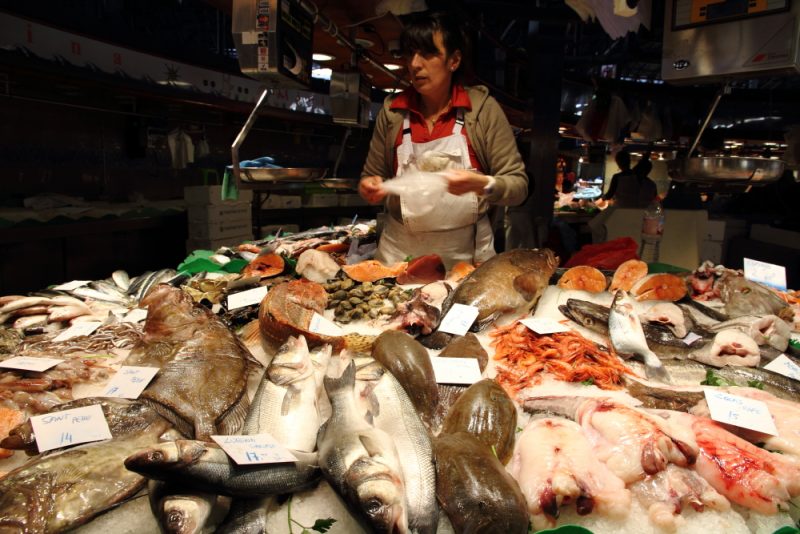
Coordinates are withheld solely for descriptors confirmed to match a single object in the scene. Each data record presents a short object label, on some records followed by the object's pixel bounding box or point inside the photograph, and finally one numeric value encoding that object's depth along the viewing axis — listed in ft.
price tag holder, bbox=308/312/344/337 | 6.97
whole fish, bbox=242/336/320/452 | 4.67
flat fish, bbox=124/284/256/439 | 5.15
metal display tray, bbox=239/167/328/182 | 10.22
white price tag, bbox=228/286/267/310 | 8.30
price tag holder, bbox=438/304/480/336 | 7.41
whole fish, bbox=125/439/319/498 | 3.66
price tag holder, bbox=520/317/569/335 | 7.30
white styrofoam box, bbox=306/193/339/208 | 29.38
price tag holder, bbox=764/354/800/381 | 6.88
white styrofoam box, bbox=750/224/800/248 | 18.72
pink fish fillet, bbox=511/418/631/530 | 4.20
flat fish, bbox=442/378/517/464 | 4.99
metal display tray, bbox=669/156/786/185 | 11.03
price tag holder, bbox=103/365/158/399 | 5.54
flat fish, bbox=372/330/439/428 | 5.69
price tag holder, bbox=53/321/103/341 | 7.83
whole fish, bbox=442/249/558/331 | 8.16
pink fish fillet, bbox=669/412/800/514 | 4.45
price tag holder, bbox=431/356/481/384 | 6.05
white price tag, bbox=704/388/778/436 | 5.25
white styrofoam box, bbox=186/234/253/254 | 23.72
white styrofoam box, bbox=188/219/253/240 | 23.62
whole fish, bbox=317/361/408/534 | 3.58
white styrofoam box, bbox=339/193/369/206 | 31.94
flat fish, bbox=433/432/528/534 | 3.83
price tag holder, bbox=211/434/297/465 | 3.91
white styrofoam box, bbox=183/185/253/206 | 23.13
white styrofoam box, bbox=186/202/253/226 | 23.36
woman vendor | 10.61
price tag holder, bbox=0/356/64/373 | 6.18
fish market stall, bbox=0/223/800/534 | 3.97
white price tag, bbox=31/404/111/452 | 4.68
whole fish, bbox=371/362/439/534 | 3.89
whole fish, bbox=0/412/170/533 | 3.84
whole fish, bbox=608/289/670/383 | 6.80
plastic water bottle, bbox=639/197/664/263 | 13.29
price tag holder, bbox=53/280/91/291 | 10.42
